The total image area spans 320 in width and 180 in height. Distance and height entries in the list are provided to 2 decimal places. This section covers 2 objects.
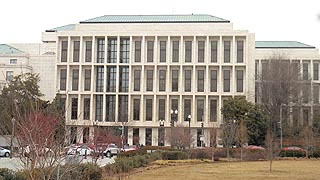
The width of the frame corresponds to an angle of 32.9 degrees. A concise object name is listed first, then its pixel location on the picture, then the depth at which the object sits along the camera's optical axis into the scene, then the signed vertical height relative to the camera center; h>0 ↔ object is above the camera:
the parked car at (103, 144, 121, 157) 50.34 -3.56
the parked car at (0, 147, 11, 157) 48.16 -3.61
